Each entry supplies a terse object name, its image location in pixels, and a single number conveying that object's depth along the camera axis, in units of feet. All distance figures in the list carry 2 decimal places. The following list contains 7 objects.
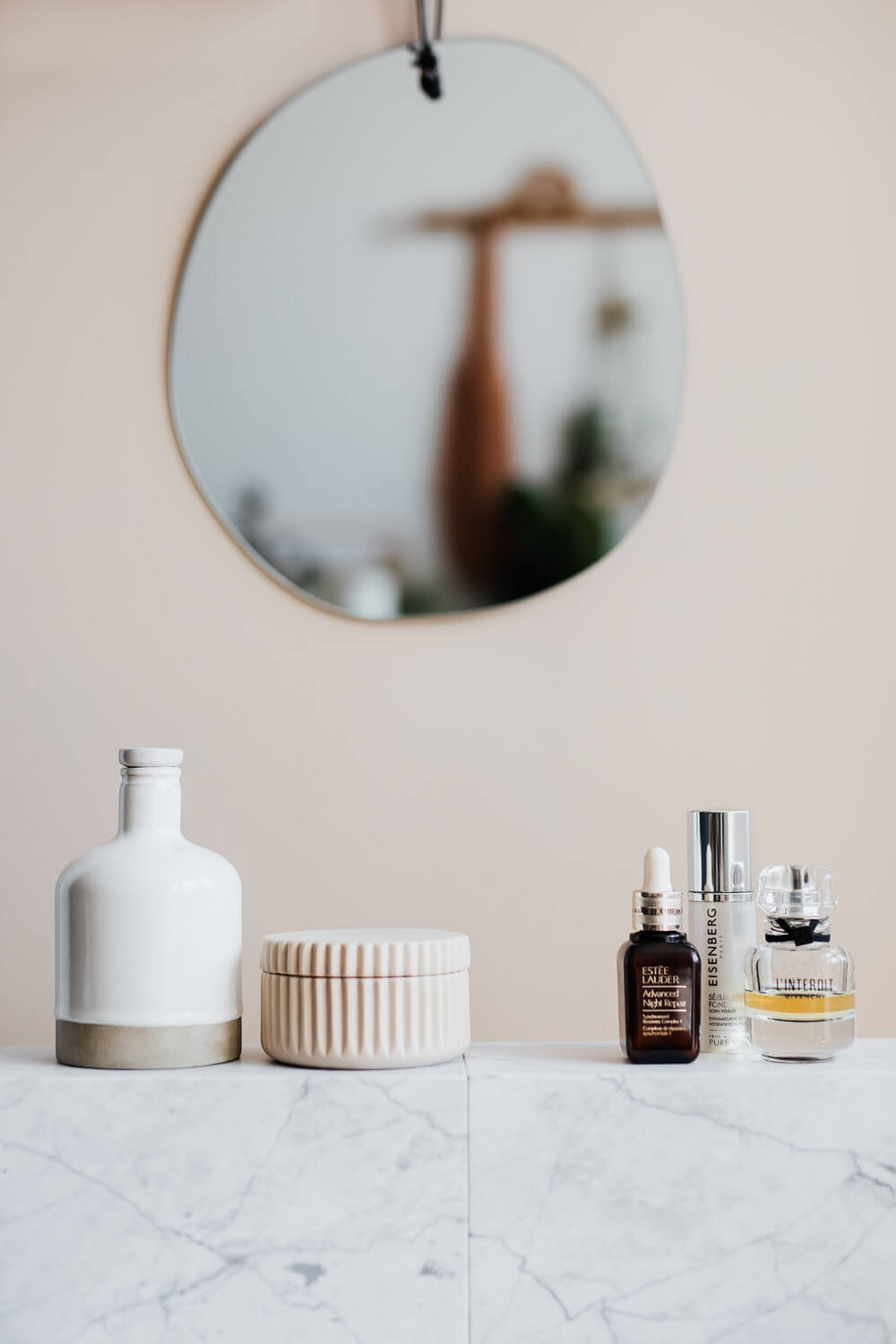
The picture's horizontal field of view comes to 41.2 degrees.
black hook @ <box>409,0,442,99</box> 3.44
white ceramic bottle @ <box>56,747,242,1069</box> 2.52
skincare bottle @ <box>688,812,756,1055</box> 2.72
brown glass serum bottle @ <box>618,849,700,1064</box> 2.56
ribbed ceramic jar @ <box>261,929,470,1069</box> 2.50
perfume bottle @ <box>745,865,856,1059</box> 2.57
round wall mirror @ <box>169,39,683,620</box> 3.41
